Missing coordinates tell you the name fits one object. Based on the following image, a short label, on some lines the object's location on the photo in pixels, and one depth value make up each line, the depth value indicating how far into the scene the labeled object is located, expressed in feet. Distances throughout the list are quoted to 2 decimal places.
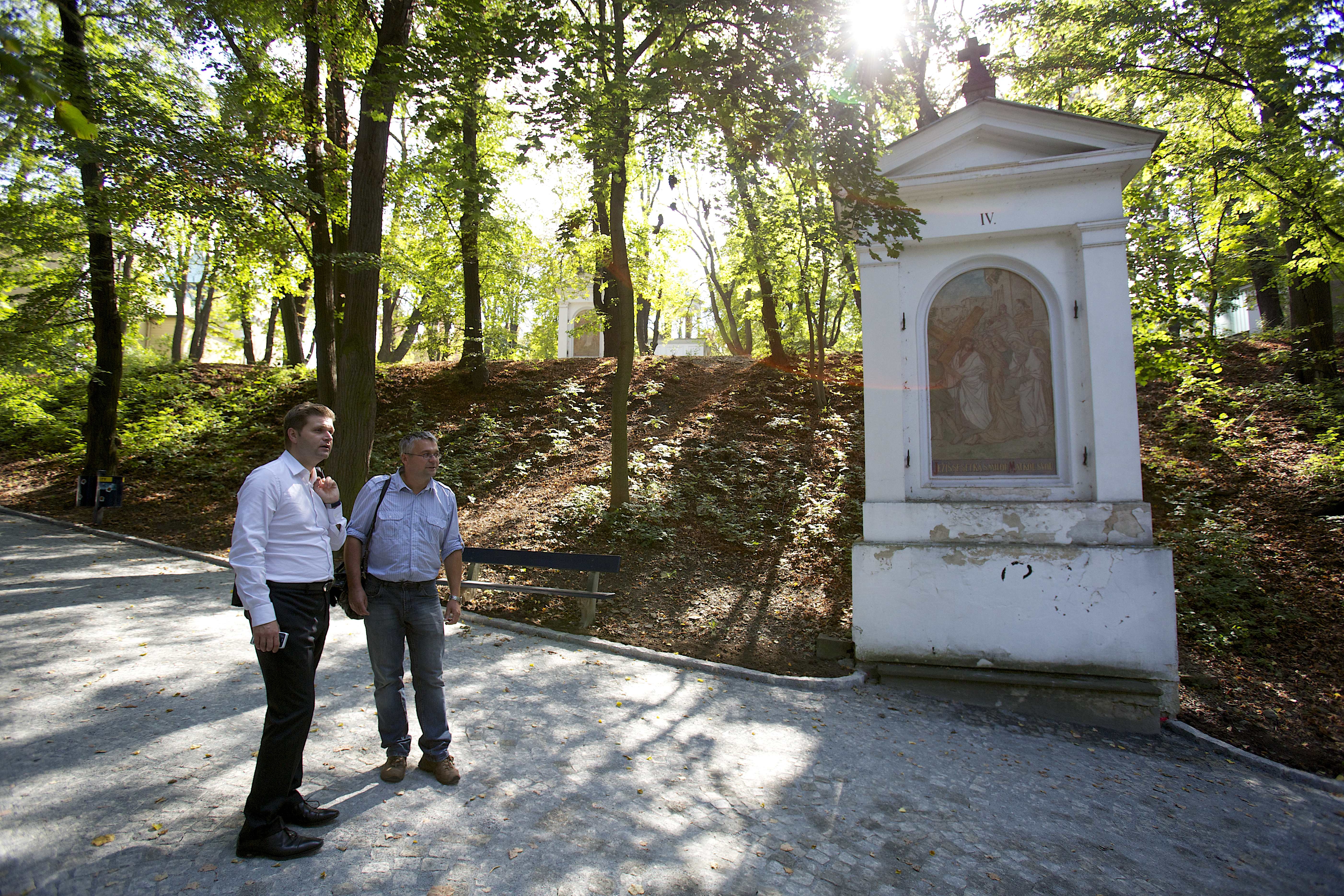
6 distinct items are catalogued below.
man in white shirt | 9.59
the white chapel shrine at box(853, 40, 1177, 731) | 19.83
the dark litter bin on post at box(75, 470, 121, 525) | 38.68
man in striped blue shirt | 12.57
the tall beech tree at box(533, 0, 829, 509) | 22.35
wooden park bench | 24.30
